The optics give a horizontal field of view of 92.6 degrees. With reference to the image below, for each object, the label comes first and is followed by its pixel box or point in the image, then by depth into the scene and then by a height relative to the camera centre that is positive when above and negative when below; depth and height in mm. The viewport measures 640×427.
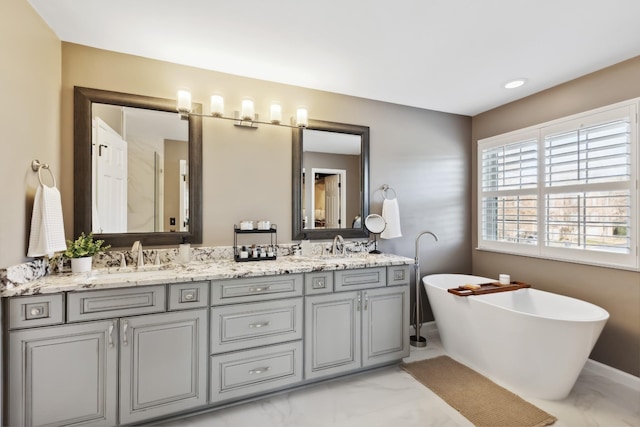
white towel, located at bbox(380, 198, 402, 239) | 2988 -52
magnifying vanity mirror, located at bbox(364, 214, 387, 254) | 2947 -90
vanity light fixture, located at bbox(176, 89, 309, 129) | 2234 +811
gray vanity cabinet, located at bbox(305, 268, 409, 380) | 2252 -863
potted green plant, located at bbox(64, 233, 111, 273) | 1950 -250
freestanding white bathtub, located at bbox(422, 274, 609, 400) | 1981 -870
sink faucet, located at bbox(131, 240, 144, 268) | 2148 -262
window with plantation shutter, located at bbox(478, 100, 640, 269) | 2285 +231
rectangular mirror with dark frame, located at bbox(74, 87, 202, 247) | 2104 +326
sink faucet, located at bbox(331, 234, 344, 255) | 2797 -251
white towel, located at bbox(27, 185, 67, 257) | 1748 -72
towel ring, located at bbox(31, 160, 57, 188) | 1786 +280
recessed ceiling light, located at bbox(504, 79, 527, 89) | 2641 +1160
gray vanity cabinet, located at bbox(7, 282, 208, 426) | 1583 -800
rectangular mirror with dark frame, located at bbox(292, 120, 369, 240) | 2738 +321
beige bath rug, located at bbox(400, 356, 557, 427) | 1931 -1288
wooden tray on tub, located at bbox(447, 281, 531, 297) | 2522 -635
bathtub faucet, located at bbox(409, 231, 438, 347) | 2986 -1043
